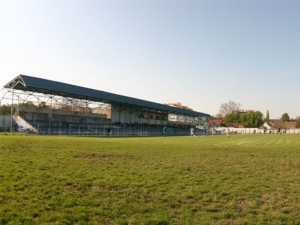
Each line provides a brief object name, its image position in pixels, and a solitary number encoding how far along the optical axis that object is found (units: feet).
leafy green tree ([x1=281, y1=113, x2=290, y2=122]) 474.90
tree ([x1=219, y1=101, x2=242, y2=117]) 470.31
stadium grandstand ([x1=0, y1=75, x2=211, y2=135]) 145.15
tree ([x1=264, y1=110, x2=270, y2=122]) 531.09
